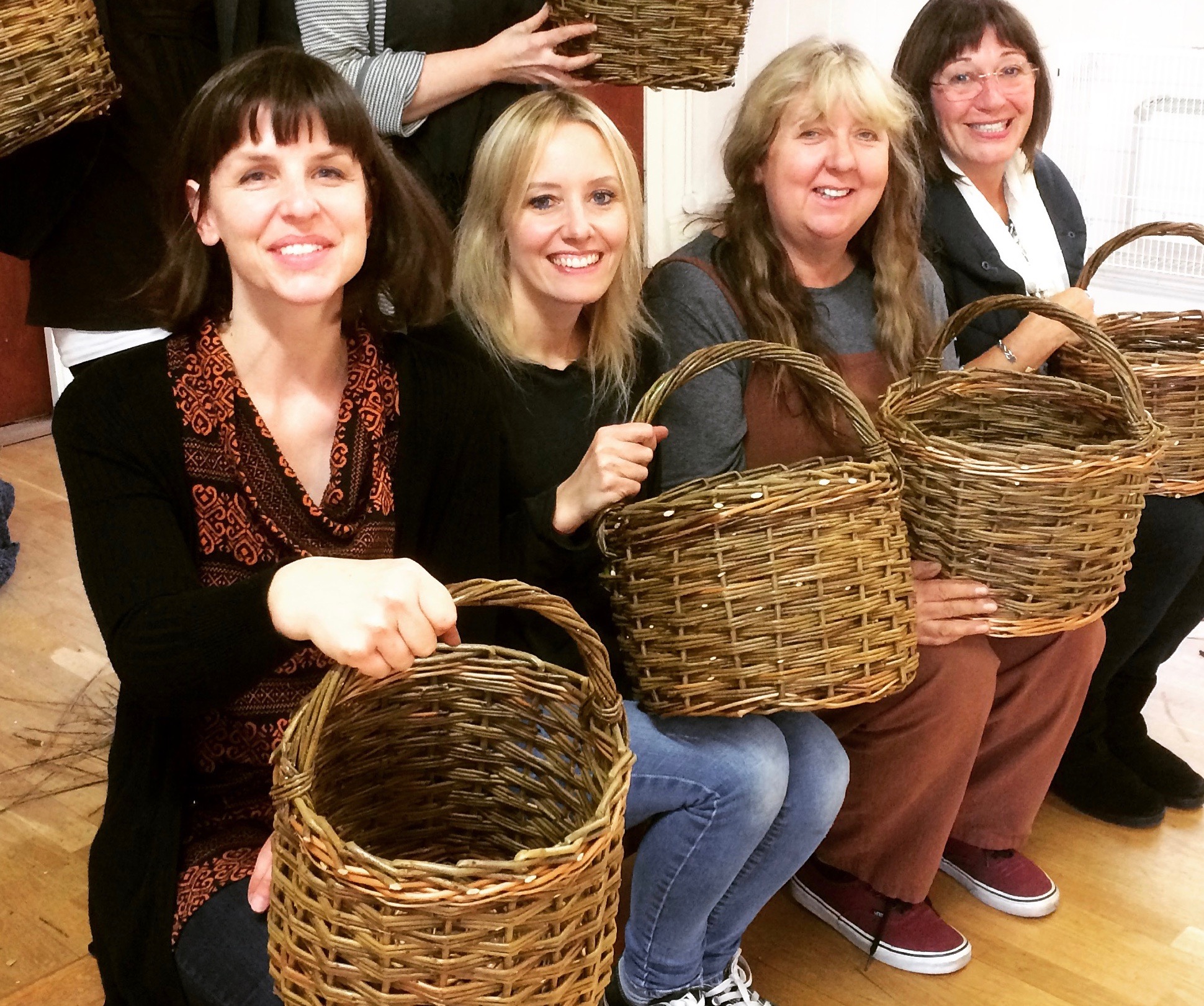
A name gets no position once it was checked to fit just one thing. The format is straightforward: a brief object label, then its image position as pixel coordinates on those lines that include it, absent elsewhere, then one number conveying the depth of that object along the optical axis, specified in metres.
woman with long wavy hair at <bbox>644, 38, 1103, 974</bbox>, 1.63
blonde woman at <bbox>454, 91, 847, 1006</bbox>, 1.42
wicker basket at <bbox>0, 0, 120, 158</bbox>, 1.22
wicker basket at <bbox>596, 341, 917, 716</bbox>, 1.28
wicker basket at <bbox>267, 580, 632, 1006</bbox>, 0.89
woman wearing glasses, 1.97
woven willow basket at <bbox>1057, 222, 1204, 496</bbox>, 1.76
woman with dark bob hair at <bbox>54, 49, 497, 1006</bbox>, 1.12
